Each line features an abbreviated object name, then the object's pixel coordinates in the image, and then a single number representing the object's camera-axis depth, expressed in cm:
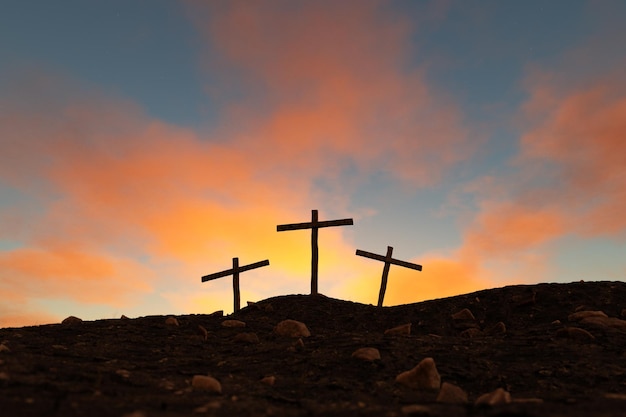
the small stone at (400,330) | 797
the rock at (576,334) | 698
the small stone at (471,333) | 838
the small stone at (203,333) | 823
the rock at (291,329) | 801
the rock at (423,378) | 500
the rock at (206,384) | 450
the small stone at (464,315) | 988
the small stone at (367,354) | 592
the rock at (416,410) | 355
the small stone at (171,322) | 947
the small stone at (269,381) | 502
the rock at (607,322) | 754
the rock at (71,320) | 977
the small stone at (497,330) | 821
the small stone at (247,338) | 773
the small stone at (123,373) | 486
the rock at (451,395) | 423
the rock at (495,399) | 385
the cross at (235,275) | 2003
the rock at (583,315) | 828
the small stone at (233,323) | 951
